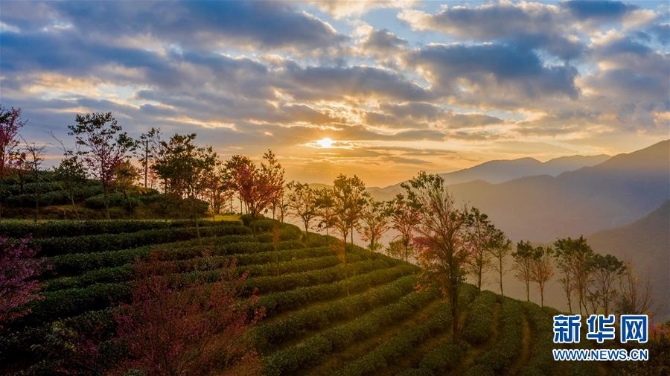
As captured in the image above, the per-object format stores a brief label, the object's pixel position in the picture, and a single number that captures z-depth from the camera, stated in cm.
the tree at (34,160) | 4291
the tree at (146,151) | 4955
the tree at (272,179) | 4965
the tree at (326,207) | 5022
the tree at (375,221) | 5958
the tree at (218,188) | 5127
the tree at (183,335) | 1431
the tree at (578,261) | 5312
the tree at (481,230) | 5796
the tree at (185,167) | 4044
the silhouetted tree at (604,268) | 5144
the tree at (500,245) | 6008
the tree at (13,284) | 1761
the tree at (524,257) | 6194
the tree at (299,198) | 6182
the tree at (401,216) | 5703
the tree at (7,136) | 3884
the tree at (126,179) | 5087
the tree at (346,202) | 4409
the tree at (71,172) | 4484
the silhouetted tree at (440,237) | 3008
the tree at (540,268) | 6112
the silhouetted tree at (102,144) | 4388
